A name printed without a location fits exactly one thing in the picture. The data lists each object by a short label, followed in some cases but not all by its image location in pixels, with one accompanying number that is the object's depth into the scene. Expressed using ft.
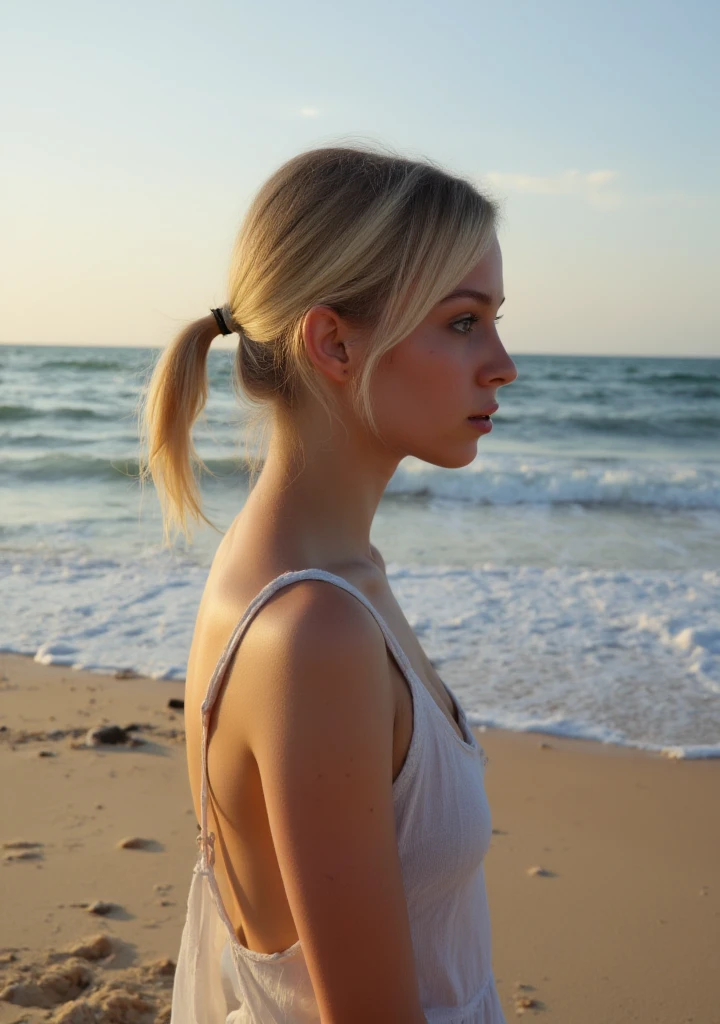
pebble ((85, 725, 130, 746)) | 17.25
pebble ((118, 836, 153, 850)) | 13.60
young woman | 4.05
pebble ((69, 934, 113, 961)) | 11.03
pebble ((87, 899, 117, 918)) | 11.98
